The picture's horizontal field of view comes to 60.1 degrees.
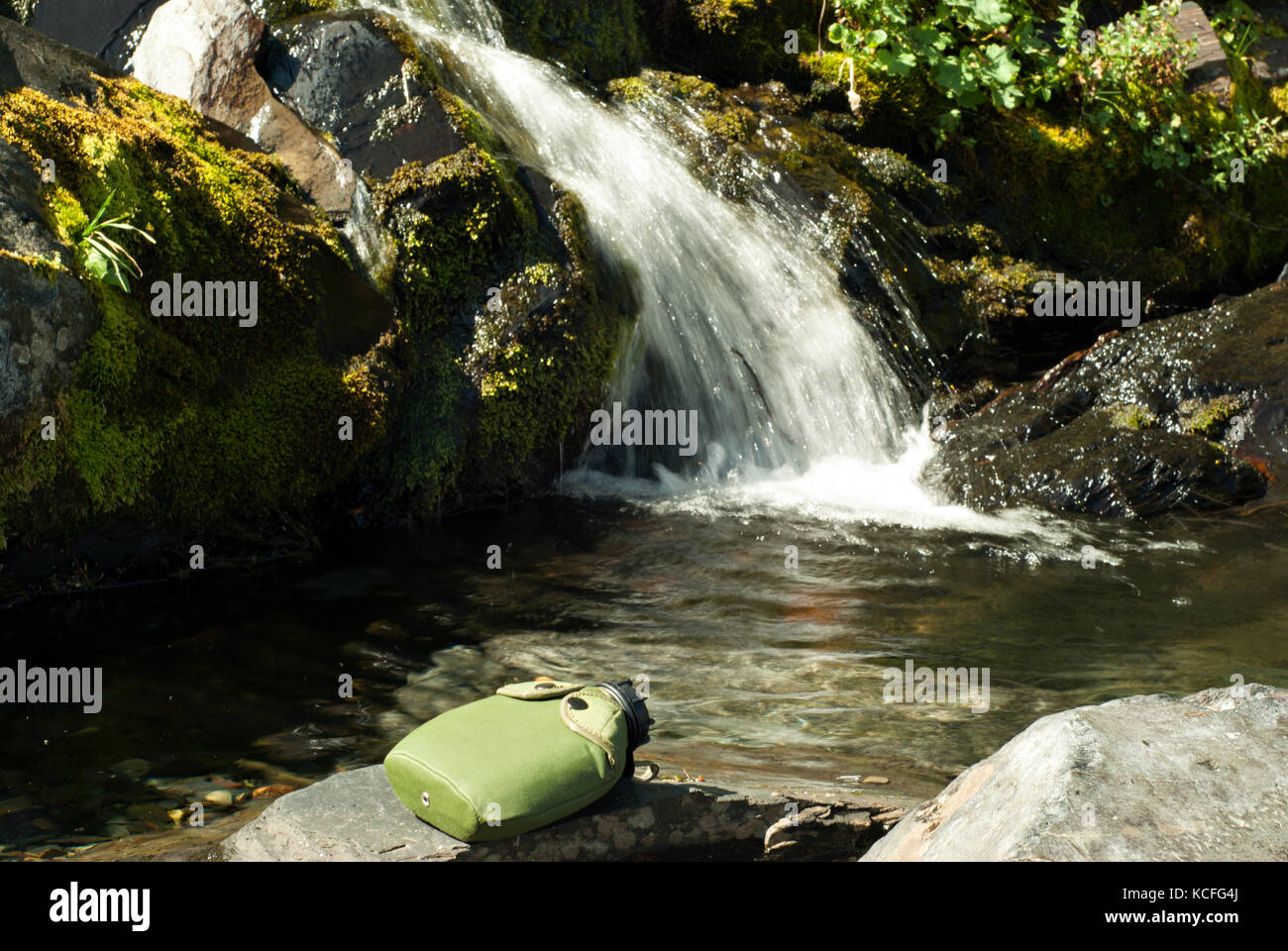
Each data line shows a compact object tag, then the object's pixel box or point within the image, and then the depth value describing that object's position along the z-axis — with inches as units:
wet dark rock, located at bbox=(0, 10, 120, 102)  256.4
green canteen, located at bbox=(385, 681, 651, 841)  118.3
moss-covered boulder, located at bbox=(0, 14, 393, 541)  232.2
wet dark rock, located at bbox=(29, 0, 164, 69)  362.6
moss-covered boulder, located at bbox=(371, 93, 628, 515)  298.4
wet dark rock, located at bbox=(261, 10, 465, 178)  312.8
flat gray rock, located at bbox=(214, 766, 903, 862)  120.6
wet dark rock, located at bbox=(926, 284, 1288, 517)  321.4
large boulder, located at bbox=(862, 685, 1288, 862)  99.1
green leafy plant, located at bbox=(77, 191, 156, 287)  231.3
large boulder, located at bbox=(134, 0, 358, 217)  311.1
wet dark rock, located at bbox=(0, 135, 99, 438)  214.5
